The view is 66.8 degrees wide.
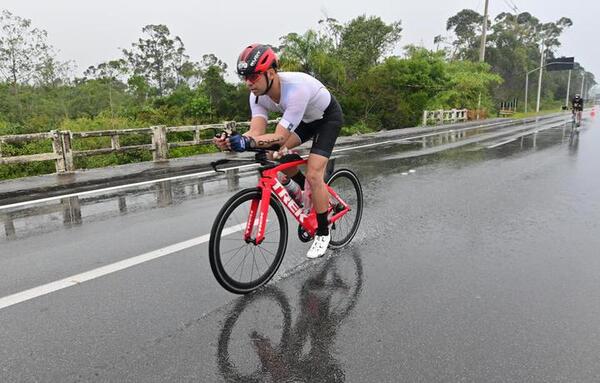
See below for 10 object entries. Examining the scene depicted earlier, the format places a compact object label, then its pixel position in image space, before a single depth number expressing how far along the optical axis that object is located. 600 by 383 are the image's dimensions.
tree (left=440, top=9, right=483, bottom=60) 74.50
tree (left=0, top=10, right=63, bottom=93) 29.53
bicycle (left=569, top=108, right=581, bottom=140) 22.40
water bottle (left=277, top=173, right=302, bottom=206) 4.20
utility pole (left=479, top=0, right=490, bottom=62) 39.41
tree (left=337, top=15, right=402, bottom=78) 32.09
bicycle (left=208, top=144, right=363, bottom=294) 3.58
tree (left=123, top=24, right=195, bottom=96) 53.56
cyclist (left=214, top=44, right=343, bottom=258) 3.54
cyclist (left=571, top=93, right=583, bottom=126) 23.39
